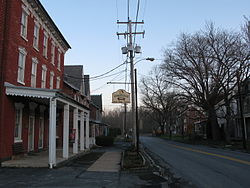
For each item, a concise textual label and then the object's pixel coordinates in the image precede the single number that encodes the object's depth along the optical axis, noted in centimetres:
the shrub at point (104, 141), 3039
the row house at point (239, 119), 3464
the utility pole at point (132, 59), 1964
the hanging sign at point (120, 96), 1917
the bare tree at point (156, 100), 5609
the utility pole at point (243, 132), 2424
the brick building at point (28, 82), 1248
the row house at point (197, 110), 3465
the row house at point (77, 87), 2823
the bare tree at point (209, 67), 2847
